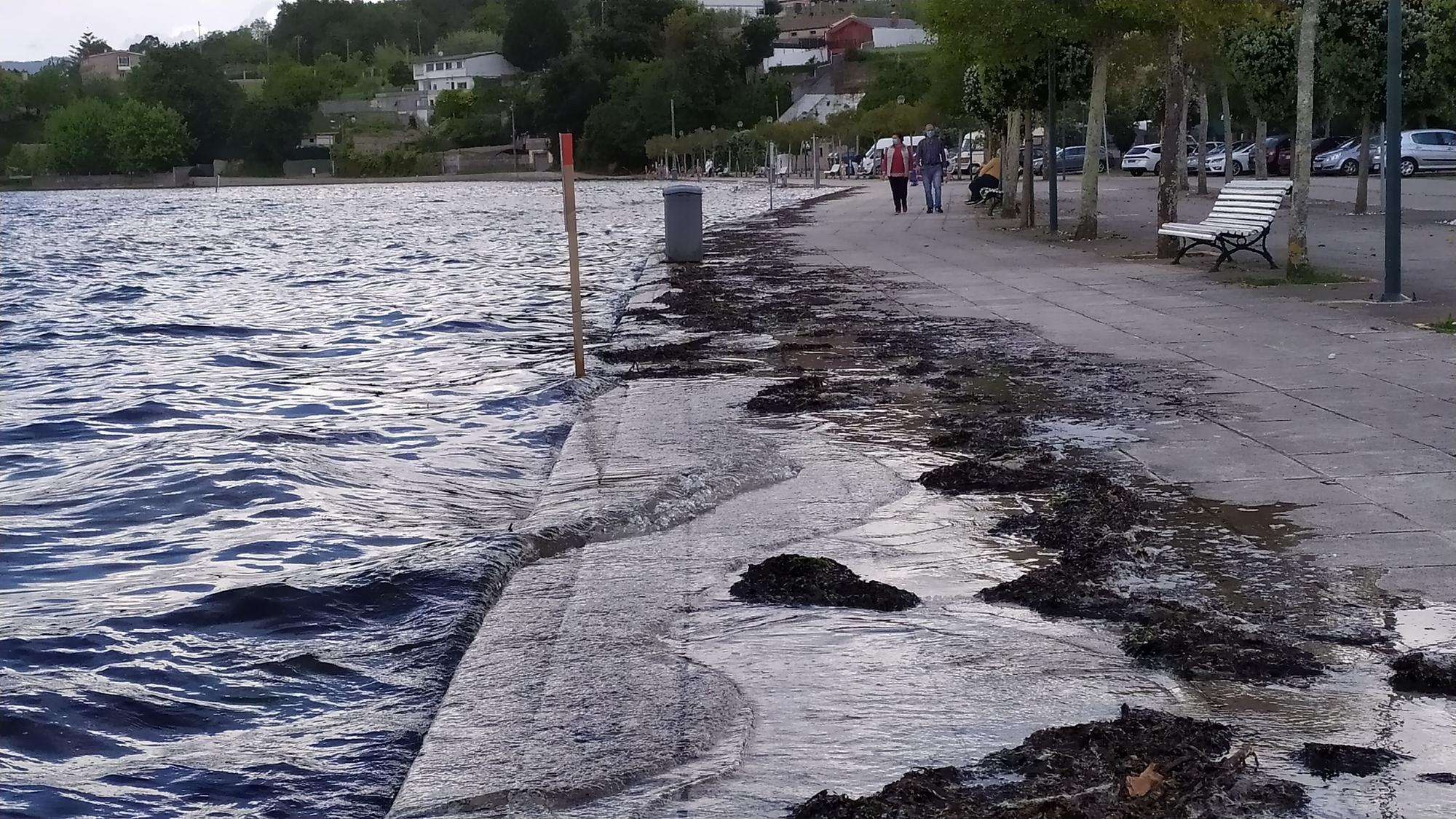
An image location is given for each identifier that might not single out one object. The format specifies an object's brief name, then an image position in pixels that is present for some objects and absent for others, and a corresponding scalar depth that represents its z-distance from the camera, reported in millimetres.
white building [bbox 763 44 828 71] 163125
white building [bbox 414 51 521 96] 178375
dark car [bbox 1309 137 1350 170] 52688
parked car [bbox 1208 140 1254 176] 52281
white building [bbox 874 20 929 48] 173125
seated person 36469
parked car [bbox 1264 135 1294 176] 51188
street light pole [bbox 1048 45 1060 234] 24172
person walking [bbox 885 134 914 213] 34869
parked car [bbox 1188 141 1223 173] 55112
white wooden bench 16172
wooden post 10867
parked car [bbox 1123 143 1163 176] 59656
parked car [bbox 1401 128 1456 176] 47844
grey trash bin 21875
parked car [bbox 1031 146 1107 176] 61969
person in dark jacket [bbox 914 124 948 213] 35219
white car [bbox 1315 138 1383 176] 49719
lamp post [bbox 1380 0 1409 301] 12602
